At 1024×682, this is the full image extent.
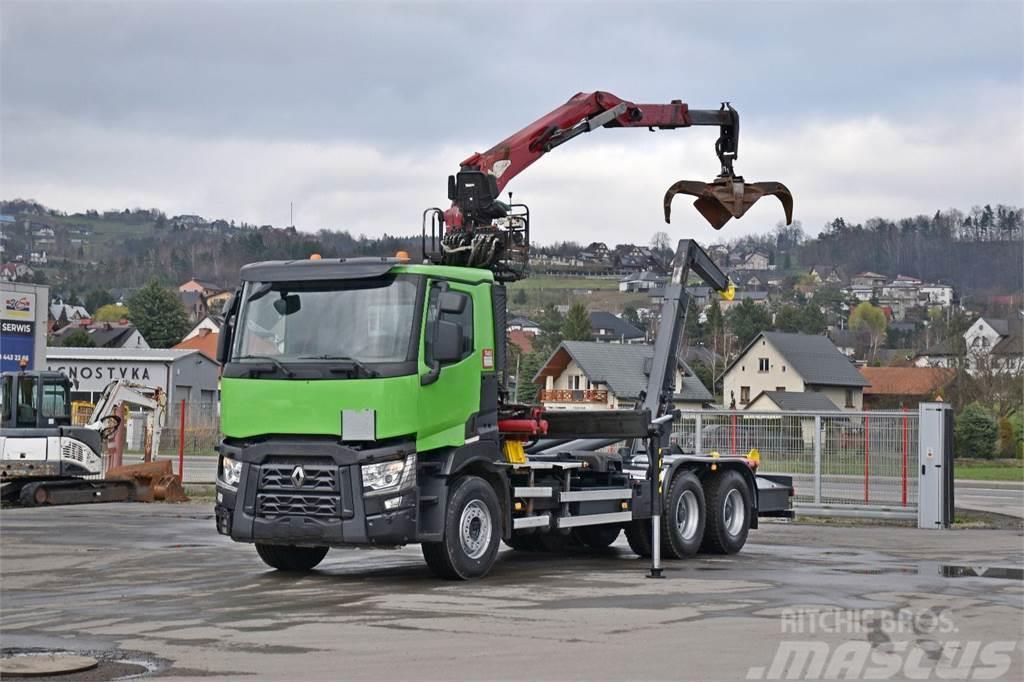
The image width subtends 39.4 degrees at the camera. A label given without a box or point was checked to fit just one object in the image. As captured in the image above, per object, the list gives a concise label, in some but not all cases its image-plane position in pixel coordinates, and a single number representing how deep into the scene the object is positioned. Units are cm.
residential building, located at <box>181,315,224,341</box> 12788
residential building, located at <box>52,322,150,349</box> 11612
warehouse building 8706
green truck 1384
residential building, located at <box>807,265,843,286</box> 19028
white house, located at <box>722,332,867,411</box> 8925
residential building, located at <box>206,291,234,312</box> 15951
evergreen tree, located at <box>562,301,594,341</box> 8856
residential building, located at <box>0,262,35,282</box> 16042
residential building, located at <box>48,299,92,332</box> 14502
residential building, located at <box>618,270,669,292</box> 14775
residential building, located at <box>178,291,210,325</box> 15925
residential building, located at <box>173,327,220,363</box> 11543
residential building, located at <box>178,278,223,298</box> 16552
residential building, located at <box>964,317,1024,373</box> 7044
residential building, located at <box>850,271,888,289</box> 18800
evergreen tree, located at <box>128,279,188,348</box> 12356
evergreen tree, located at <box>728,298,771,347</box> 11125
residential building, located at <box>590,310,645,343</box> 12000
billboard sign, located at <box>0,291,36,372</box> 4303
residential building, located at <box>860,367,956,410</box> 9412
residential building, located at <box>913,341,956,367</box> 7961
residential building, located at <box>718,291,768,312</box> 12884
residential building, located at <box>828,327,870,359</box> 13938
